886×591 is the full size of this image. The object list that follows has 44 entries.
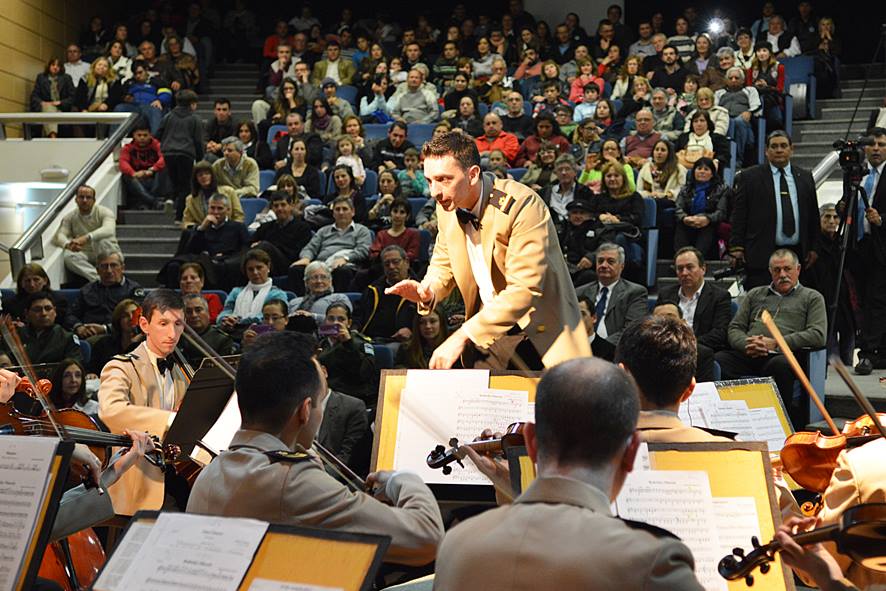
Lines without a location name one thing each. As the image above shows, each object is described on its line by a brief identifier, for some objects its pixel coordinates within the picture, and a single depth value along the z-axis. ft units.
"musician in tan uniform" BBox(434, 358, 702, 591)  5.28
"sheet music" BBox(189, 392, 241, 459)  11.18
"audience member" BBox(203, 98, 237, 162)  34.01
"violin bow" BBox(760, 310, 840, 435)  8.13
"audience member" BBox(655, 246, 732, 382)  20.25
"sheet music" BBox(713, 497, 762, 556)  7.39
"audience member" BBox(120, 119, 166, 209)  32.58
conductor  11.73
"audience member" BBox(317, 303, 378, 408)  19.20
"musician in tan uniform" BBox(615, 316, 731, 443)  8.10
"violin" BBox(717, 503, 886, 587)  5.86
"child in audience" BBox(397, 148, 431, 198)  28.78
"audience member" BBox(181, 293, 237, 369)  20.71
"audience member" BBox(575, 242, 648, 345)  21.02
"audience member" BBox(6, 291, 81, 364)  21.63
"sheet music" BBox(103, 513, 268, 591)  6.38
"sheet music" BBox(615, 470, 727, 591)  7.27
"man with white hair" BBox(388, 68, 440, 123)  34.55
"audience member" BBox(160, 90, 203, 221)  32.50
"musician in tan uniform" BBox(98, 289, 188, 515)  12.77
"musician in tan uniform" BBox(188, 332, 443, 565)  7.21
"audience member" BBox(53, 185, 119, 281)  28.45
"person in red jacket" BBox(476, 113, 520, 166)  30.19
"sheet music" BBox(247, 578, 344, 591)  6.19
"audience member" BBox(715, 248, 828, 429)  18.84
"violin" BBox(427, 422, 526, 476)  9.25
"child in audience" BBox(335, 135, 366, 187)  29.43
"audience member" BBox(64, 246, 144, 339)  24.76
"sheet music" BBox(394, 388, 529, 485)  11.11
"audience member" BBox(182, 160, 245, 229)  29.25
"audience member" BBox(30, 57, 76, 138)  37.63
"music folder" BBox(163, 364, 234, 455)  11.52
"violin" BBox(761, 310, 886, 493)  8.11
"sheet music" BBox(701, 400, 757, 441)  12.30
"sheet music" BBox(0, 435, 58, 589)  7.29
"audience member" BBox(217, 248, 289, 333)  23.36
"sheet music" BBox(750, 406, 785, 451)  12.28
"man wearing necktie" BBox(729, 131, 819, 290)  22.38
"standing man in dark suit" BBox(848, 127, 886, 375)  21.49
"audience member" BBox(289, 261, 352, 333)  22.35
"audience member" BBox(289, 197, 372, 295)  24.95
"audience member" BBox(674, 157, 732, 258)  24.95
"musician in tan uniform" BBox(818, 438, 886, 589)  7.06
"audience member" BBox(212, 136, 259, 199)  30.01
